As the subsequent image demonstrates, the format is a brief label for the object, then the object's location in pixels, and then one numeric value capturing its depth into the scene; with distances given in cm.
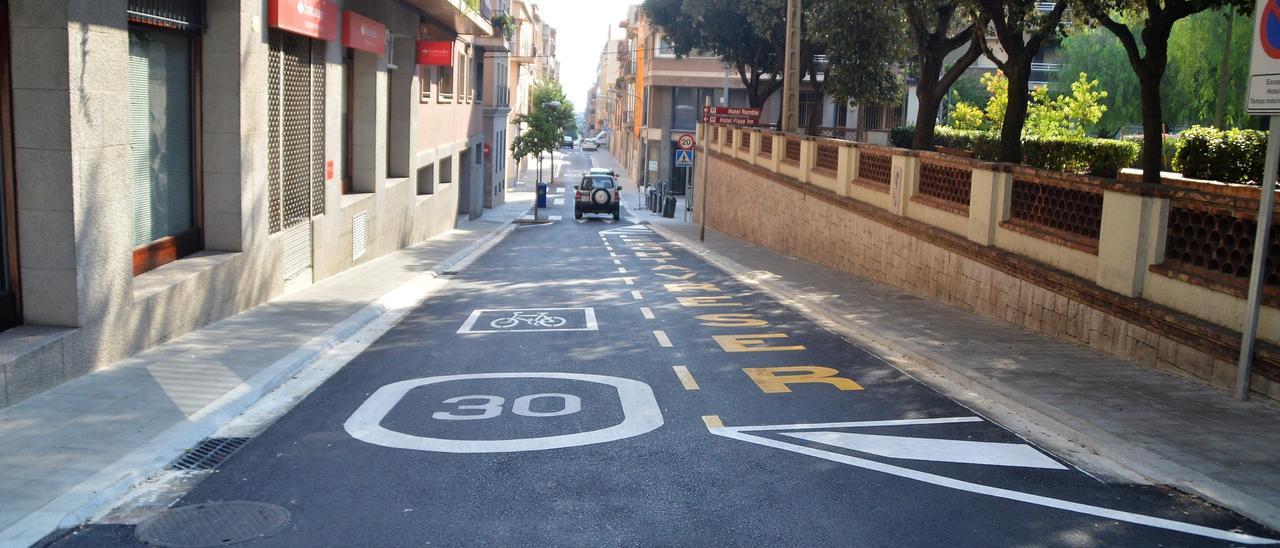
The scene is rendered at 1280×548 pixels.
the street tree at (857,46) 3175
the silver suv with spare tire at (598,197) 4772
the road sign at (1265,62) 867
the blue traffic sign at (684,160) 3944
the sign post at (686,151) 3953
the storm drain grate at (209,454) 729
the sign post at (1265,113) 869
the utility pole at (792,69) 2962
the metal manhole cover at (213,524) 588
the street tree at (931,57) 2219
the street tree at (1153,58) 1345
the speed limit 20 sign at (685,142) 4049
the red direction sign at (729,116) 3281
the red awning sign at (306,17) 1466
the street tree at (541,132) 5741
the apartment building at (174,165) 909
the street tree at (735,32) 3991
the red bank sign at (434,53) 2688
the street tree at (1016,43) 1725
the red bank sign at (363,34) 1918
